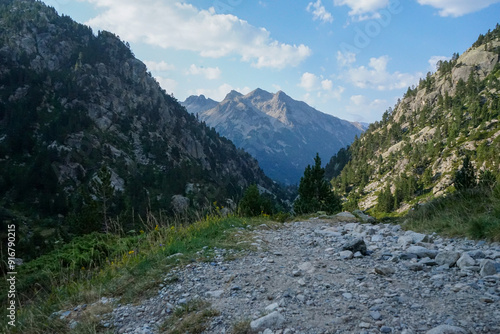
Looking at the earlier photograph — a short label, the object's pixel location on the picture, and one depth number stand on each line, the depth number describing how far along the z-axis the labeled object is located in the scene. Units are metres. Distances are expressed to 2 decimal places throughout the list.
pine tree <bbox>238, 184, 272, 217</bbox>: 14.26
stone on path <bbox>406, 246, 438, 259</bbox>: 5.54
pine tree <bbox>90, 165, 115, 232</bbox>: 29.36
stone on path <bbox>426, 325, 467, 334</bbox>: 2.82
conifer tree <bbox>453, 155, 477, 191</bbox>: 27.30
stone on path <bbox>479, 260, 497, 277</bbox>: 4.29
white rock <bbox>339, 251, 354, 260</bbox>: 6.16
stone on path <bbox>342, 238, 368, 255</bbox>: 6.49
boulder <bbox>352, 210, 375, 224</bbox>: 12.85
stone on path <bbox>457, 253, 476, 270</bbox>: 4.69
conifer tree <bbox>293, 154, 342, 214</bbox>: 28.13
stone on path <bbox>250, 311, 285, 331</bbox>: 3.51
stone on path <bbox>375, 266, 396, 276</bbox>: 4.88
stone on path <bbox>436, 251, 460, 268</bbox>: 4.93
